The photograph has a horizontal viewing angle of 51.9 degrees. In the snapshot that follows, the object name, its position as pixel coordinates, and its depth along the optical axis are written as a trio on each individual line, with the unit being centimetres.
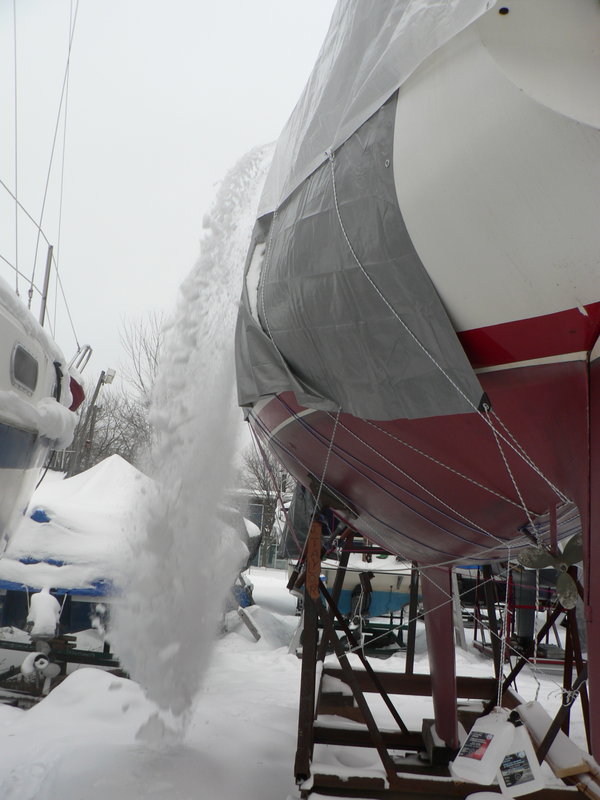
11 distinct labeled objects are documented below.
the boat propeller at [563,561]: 265
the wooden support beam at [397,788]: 348
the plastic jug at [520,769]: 210
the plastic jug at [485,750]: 215
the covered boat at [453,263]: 192
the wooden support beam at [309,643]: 384
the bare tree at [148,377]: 2126
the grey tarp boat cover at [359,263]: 234
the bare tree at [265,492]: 2641
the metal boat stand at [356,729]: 352
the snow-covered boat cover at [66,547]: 848
